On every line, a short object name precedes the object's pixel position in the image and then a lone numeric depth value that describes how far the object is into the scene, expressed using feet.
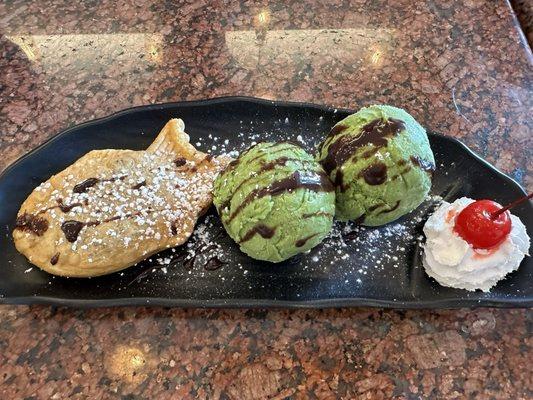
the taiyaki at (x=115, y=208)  0.83
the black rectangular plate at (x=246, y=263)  0.83
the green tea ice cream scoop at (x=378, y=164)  0.81
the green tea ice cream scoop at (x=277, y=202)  0.78
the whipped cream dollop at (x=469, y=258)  0.84
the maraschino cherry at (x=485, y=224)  0.82
